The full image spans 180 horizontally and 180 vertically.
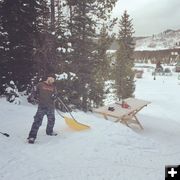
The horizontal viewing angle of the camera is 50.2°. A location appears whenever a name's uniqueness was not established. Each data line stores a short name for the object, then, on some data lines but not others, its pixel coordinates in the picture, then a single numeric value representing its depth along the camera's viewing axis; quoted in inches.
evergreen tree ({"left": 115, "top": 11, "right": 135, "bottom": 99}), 696.2
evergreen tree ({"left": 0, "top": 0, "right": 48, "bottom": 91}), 301.2
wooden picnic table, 280.4
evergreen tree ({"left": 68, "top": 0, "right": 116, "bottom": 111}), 379.7
